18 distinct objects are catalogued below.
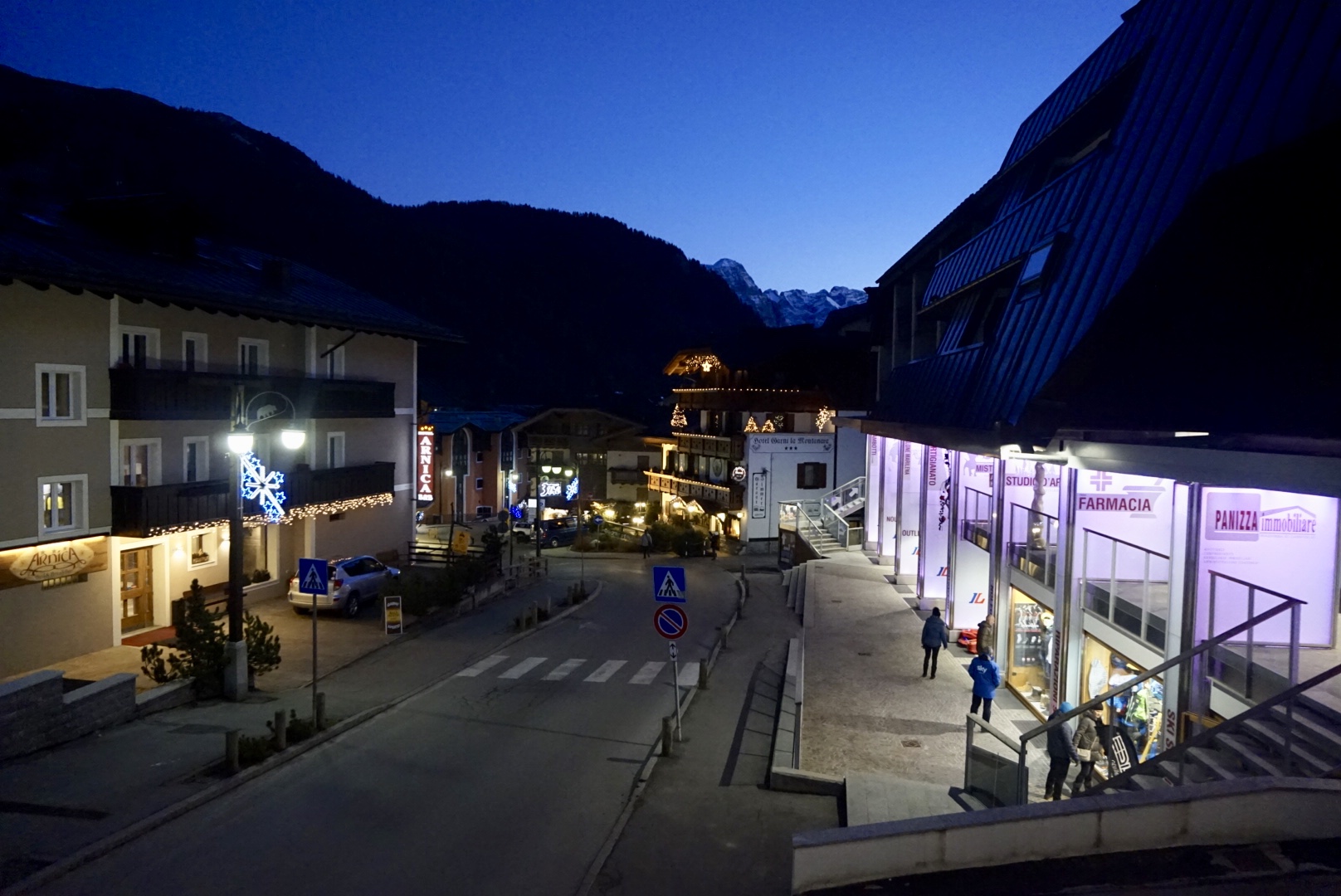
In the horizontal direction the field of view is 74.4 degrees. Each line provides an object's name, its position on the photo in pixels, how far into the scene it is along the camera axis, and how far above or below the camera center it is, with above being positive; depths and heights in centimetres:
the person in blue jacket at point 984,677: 1376 -393
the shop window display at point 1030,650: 1567 -422
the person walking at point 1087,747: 1043 -384
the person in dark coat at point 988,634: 1648 -397
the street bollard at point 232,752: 1208 -467
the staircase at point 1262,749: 770 -296
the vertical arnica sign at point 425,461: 3888 -203
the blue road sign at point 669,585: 1498 -282
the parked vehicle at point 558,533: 5608 -757
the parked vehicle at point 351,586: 2511 -505
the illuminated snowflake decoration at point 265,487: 2432 -206
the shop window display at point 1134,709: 1089 -362
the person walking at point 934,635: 1722 -409
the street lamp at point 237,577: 1603 -298
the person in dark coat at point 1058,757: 1046 -393
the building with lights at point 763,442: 5494 -128
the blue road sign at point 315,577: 1594 -296
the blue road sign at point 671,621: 1480 -339
